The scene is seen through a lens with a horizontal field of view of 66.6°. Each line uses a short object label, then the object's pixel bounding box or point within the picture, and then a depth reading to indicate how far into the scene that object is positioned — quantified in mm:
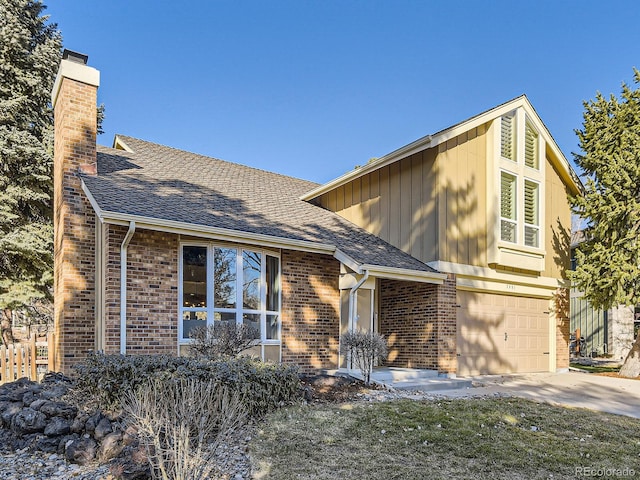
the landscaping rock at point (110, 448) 5211
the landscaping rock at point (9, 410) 6329
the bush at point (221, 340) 8102
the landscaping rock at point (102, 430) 5523
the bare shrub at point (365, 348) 8961
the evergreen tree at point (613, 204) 12391
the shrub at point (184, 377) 6359
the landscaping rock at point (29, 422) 5953
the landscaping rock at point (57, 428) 5805
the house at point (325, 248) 8797
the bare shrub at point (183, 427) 3967
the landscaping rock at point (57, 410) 6099
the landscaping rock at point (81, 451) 5285
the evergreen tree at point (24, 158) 14195
